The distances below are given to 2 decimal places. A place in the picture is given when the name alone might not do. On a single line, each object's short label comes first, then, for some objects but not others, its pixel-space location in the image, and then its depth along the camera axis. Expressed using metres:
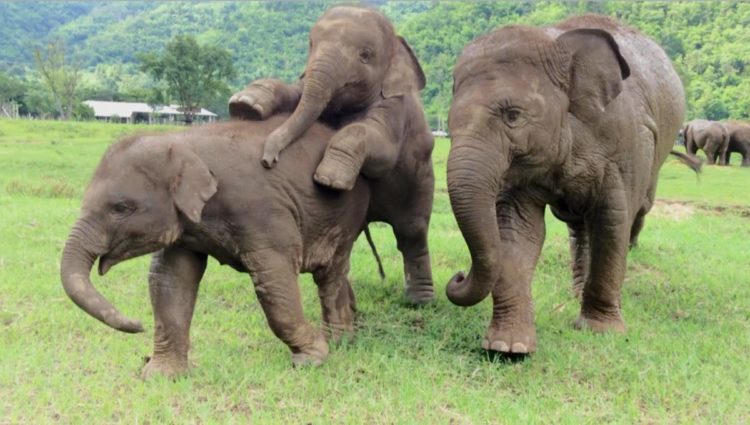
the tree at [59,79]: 59.91
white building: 62.60
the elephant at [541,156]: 4.16
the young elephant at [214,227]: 3.66
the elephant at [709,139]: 24.19
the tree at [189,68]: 49.03
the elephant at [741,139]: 24.34
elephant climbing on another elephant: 4.33
